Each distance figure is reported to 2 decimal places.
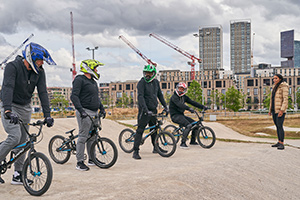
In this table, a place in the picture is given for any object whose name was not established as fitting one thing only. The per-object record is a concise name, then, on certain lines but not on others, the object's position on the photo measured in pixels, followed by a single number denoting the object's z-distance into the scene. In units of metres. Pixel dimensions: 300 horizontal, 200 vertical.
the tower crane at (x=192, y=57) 130.32
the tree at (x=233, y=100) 71.88
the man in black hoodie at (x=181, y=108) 10.23
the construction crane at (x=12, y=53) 115.27
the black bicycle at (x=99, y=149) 6.70
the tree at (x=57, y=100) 73.31
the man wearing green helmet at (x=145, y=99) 8.23
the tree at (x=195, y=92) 65.75
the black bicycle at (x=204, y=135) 10.34
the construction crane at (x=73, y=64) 96.16
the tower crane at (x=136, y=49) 126.03
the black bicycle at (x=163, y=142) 8.32
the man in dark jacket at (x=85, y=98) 6.72
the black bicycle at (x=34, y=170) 4.58
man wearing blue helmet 4.89
